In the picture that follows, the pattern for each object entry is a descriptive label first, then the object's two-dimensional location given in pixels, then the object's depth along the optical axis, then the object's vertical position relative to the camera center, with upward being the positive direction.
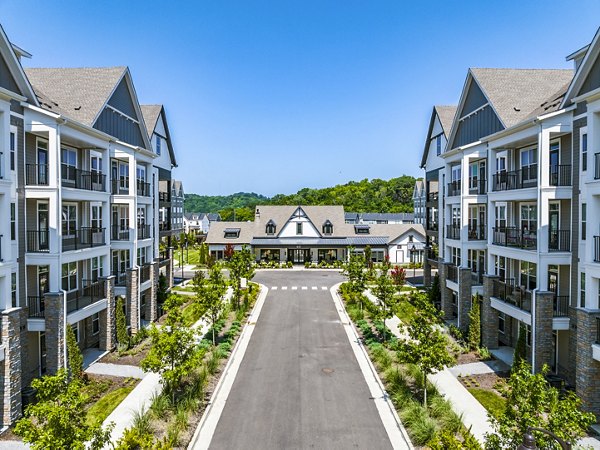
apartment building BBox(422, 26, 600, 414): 15.09 +0.12
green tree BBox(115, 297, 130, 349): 21.27 -5.51
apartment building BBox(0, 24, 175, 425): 15.09 +0.24
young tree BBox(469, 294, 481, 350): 21.09 -5.58
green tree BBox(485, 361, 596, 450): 8.44 -4.21
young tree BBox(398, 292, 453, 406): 14.58 -4.59
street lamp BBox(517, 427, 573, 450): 5.53 -2.99
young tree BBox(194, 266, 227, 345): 21.88 -4.16
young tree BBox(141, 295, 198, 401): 14.36 -4.82
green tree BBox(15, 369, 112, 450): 8.96 -4.57
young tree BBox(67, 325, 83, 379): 16.61 -5.54
